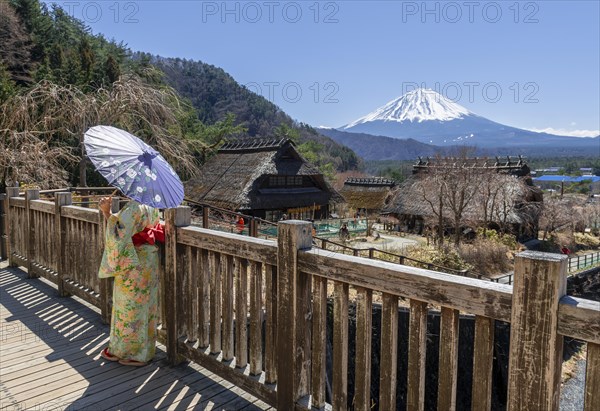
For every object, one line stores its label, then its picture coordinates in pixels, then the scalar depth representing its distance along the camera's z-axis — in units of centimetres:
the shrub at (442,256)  1514
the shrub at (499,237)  2094
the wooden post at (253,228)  467
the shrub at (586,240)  2747
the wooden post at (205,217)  440
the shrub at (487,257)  1738
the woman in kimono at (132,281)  282
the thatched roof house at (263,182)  2309
